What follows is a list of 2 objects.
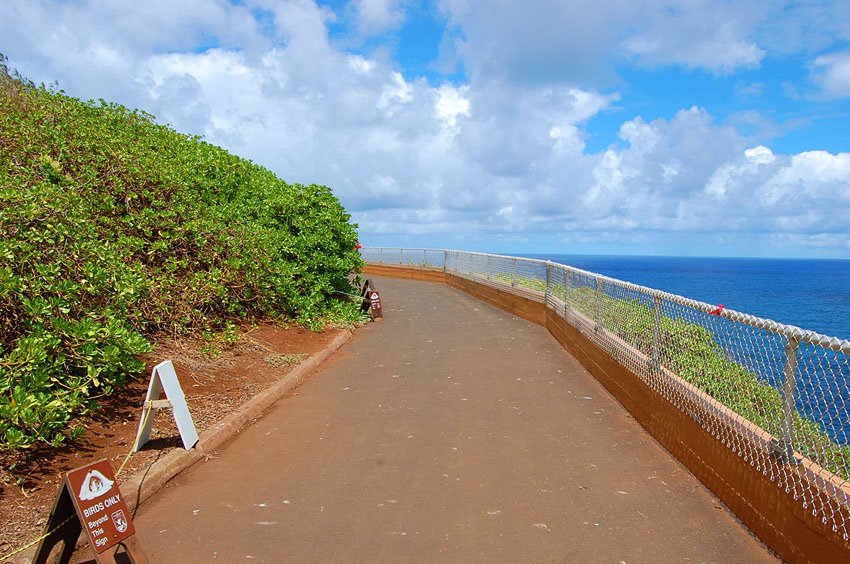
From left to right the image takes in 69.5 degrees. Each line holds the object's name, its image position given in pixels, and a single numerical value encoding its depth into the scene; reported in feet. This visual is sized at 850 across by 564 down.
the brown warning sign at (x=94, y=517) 11.18
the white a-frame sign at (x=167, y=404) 17.49
